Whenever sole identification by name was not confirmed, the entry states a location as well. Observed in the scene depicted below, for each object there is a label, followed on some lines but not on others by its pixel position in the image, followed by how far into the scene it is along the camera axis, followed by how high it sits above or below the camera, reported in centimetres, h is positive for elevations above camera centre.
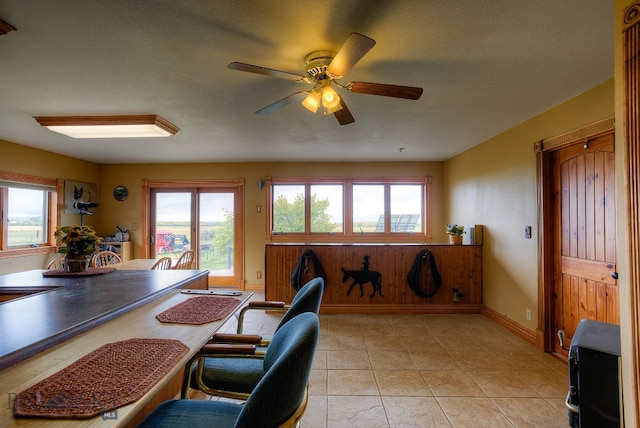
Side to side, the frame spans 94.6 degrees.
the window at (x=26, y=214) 414 +13
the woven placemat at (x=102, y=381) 82 -51
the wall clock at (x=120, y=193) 566 +57
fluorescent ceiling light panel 304 +103
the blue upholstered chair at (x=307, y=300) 162 -43
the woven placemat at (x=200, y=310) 151 -49
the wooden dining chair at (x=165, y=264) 371 -53
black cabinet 127 -72
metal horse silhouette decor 411 -76
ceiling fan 156 +89
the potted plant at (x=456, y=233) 423 -15
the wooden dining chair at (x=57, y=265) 373 -55
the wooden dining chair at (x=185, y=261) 374 -50
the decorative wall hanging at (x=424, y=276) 404 -73
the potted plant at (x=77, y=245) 224 -18
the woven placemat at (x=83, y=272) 226 -39
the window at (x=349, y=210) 552 +24
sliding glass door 569 -3
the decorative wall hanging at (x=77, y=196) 492 +47
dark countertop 116 -44
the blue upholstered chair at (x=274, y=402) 86 -55
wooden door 233 -11
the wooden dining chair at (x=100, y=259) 390 -50
